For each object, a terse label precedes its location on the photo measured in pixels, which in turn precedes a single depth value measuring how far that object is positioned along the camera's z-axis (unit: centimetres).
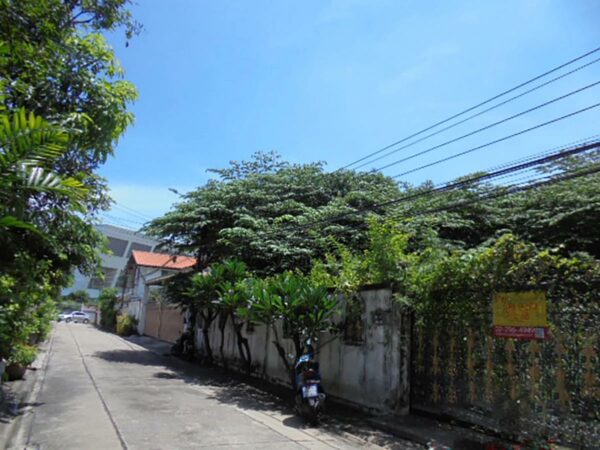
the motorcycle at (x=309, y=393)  816
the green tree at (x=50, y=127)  356
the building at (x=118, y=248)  7219
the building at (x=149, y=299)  2721
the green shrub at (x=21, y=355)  1121
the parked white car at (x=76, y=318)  5402
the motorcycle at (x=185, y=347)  1884
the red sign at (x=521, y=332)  639
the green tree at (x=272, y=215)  1527
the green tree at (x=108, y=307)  4309
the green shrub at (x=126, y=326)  3391
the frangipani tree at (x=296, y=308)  958
